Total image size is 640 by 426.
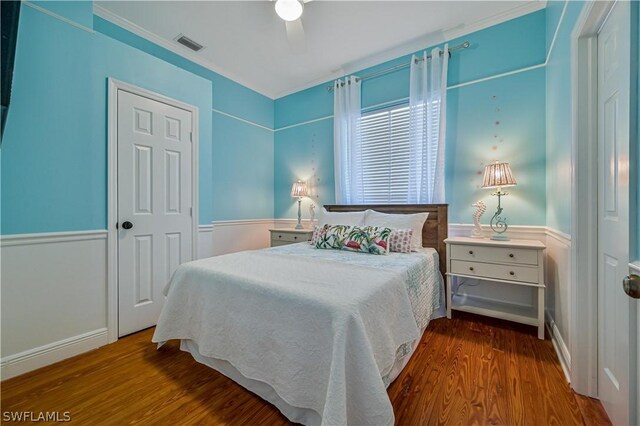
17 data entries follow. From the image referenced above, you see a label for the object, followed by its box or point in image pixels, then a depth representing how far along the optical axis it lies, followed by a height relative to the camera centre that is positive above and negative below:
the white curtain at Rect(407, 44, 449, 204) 2.82 +0.98
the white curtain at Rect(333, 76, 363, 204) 3.45 +0.96
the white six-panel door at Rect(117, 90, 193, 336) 2.29 +0.09
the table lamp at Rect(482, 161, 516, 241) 2.35 +0.31
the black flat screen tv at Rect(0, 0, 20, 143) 1.05 +0.72
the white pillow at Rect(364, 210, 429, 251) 2.58 -0.10
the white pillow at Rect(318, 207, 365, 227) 2.90 -0.06
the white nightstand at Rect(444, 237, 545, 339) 2.11 -0.46
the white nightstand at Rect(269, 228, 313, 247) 3.57 -0.33
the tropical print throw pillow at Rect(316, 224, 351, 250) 2.59 -0.24
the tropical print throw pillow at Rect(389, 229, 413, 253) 2.41 -0.26
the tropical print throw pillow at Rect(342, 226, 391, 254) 2.38 -0.25
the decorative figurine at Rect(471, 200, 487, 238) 2.57 -0.03
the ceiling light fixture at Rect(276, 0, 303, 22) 1.85 +1.47
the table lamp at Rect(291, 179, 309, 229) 3.82 +0.31
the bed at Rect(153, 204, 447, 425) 1.14 -0.61
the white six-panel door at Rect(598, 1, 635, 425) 1.10 +0.00
